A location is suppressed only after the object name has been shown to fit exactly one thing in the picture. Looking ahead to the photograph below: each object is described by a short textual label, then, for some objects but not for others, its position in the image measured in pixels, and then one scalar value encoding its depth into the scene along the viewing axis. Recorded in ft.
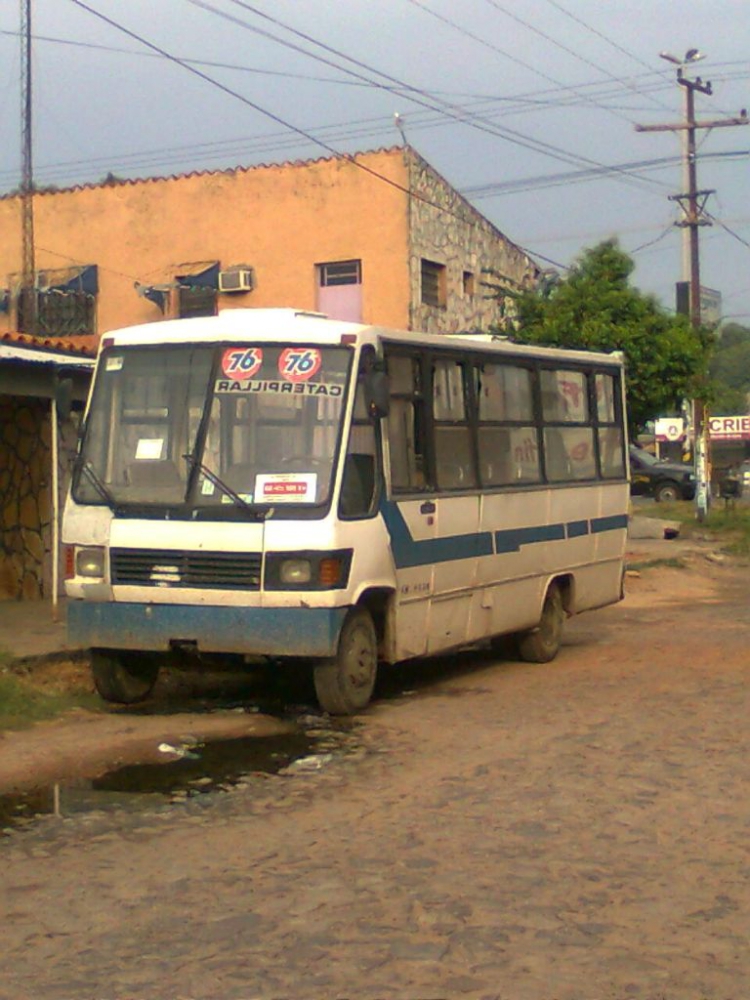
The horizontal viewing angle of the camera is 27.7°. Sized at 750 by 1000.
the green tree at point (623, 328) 86.02
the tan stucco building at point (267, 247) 98.17
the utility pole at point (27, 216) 77.36
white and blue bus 32.30
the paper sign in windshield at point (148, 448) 34.01
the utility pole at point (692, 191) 114.42
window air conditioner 101.45
